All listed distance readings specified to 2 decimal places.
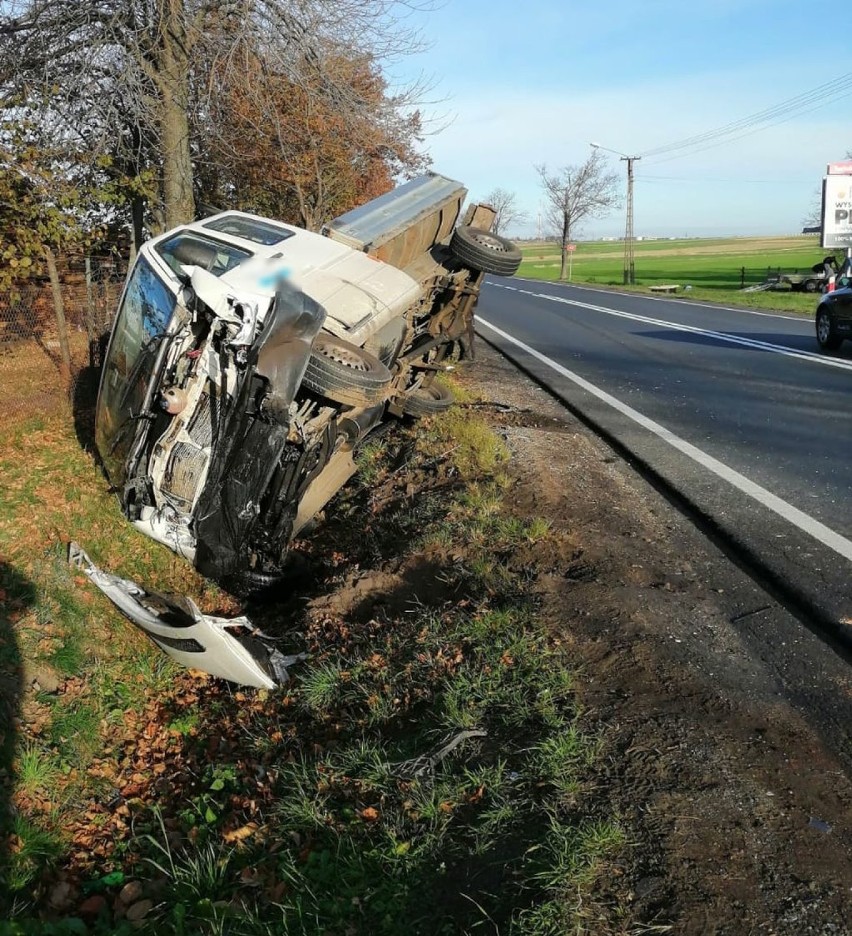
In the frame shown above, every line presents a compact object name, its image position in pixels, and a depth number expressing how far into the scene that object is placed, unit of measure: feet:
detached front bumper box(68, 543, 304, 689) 14.29
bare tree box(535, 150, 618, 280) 198.39
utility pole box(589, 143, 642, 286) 141.79
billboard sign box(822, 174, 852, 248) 82.58
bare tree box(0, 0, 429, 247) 33.96
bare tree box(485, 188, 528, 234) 306.84
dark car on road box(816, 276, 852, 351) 39.34
